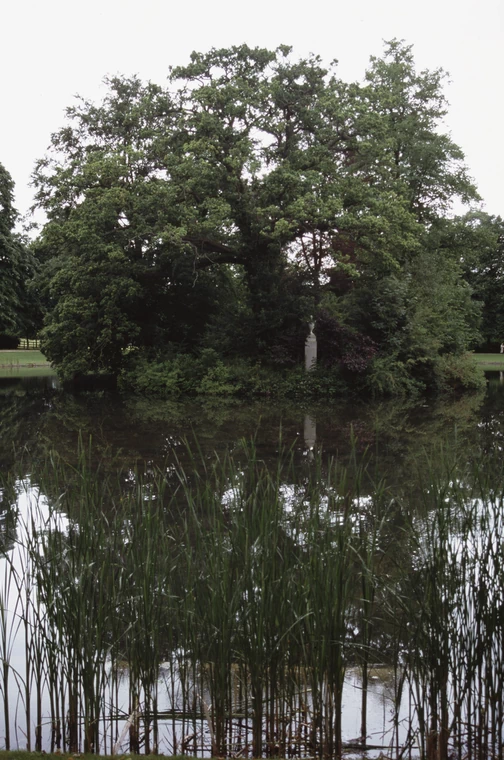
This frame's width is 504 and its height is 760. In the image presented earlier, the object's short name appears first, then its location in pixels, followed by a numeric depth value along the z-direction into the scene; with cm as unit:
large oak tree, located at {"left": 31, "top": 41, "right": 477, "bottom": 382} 2044
